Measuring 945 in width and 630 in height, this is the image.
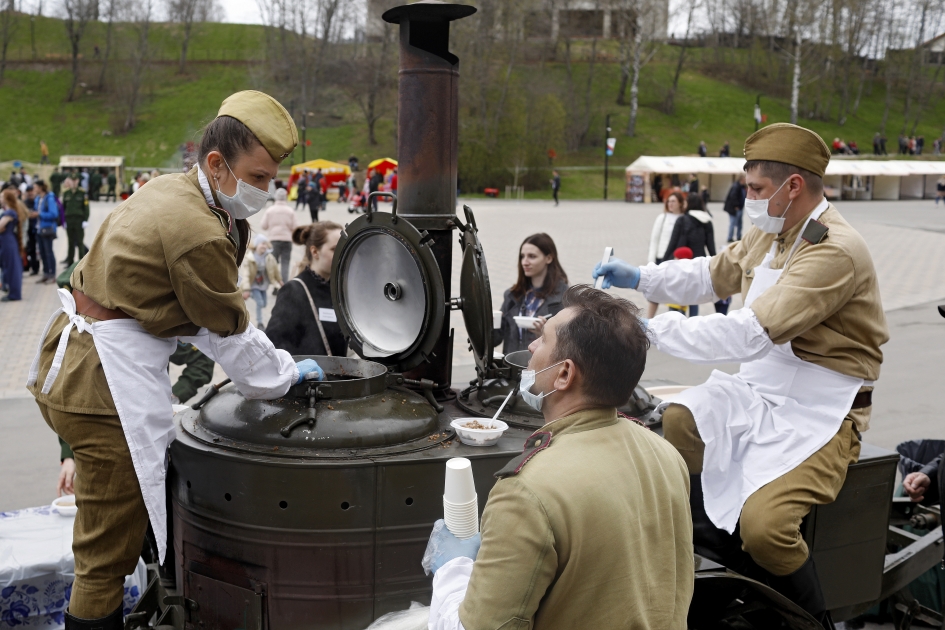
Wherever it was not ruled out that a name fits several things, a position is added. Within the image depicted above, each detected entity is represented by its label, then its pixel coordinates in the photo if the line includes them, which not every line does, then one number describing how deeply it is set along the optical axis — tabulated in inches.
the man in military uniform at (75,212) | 625.9
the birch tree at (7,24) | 2431.1
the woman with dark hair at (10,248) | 522.4
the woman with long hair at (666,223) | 438.6
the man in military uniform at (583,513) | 69.2
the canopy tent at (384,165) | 1390.4
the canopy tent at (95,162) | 1659.7
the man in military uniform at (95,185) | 1432.3
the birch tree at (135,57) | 2262.6
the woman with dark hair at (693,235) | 429.4
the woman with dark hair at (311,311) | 185.6
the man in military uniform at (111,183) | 1444.4
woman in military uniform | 114.7
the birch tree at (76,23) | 2372.5
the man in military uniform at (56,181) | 1176.6
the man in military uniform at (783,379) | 131.4
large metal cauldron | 123.5
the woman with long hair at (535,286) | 213.2
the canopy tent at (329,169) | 1555.2
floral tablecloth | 145.5
